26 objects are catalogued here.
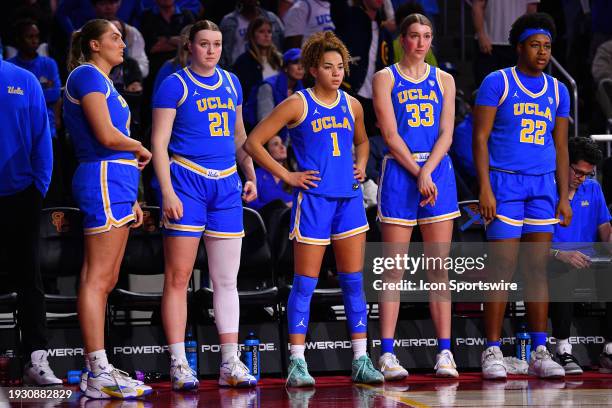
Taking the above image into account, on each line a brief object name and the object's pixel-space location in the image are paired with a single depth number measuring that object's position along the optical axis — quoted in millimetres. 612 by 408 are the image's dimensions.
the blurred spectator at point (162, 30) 20047
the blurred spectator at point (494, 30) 21203
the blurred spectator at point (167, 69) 17828
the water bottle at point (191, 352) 13867
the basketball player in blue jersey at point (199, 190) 12547
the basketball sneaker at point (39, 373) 12586
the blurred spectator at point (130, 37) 19250
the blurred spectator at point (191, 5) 21562
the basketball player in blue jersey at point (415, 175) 13594
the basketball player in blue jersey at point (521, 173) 13836
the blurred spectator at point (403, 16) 19469
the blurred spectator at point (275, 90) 18812
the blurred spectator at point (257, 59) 19672
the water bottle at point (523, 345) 14406
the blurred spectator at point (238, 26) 20656
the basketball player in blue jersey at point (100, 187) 11664
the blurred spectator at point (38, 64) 17953
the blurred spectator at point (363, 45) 20484
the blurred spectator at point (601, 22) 21703
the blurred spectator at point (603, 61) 21078
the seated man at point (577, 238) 14453
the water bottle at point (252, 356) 13641
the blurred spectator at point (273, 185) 17000
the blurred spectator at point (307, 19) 21234
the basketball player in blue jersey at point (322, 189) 12969
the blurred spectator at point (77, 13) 19937
